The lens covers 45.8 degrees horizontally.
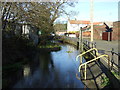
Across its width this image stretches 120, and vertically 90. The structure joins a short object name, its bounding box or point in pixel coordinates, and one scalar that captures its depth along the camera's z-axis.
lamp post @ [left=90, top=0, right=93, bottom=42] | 12.84
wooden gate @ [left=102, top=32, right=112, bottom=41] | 27.89
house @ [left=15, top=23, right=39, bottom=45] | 13.63
